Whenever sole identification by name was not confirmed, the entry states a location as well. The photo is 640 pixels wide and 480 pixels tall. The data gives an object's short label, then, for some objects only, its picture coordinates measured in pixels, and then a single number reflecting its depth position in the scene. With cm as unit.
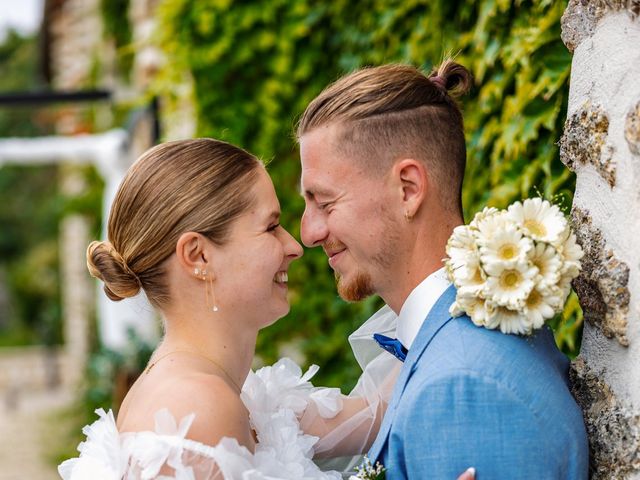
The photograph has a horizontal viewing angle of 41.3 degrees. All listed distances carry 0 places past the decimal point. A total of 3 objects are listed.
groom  165
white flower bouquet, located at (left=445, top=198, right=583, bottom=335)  160
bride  194
